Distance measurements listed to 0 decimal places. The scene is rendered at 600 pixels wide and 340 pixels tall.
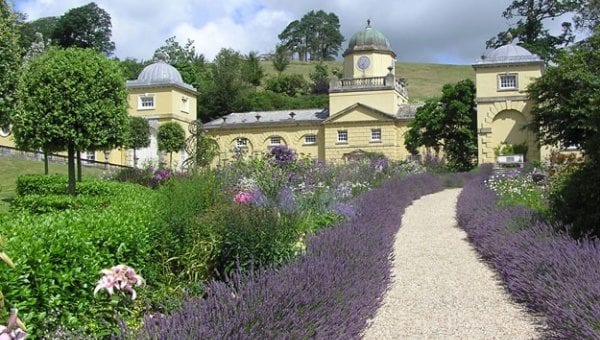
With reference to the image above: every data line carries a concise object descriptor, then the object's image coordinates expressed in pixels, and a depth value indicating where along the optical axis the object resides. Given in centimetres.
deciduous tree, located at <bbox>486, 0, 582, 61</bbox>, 4787
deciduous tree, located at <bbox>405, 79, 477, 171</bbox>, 3788
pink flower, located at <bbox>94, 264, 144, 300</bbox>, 375
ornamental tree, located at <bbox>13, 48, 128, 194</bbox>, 1432
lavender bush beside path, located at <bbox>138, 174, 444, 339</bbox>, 347
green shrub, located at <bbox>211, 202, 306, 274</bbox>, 669
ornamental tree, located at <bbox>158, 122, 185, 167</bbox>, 4091
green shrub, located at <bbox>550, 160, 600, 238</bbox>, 788
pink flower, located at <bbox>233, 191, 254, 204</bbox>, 802
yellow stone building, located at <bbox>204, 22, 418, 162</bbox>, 4572
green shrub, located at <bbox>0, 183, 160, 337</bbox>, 440
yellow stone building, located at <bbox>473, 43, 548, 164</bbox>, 3712
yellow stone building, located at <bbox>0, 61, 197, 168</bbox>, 4278
